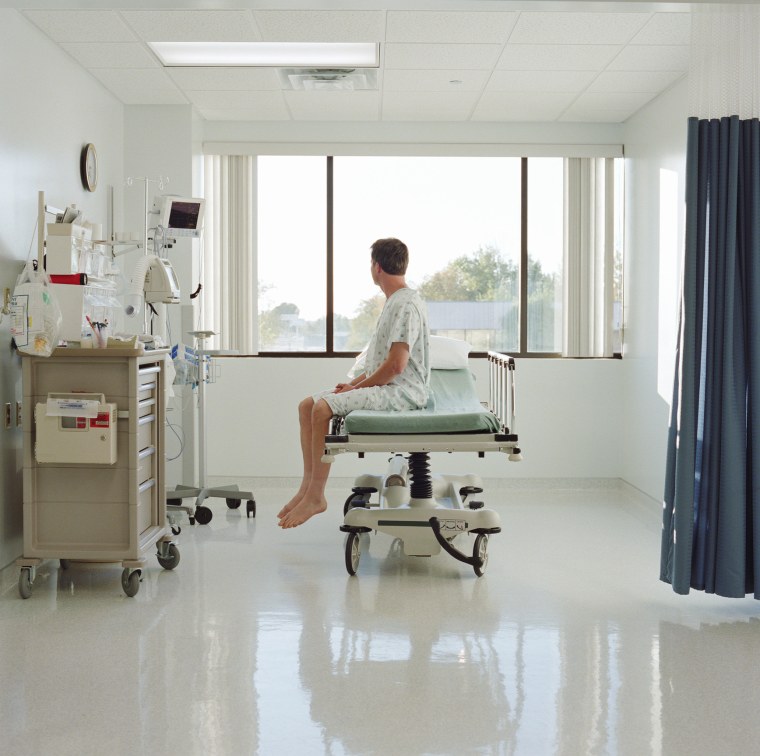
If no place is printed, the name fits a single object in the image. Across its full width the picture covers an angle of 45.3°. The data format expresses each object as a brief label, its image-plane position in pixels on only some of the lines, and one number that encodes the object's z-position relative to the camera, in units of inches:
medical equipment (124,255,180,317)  184.2
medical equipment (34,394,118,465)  145.3
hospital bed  157.8
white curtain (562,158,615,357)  256.4
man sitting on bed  171.9
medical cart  148.6
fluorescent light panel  193.3
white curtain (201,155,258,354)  256.4
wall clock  202.4
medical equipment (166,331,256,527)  209.8
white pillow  215.6
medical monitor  205.3
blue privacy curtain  137.8
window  261.7
